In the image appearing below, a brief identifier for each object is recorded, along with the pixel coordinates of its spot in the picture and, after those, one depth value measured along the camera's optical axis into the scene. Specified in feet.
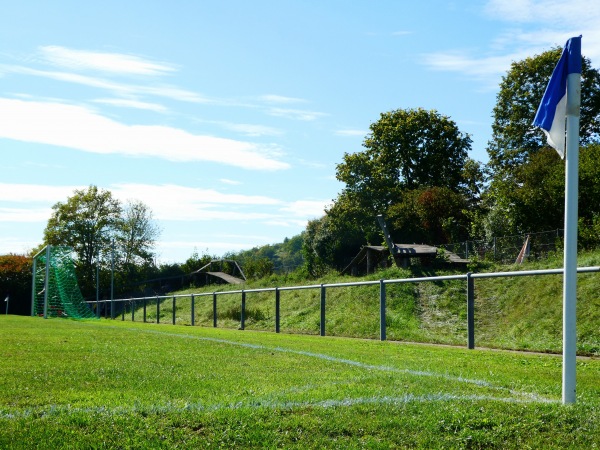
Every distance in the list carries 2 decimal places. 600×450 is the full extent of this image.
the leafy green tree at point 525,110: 170.91
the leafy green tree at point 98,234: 275.59
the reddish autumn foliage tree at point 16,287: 223.51
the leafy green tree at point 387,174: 194.49
